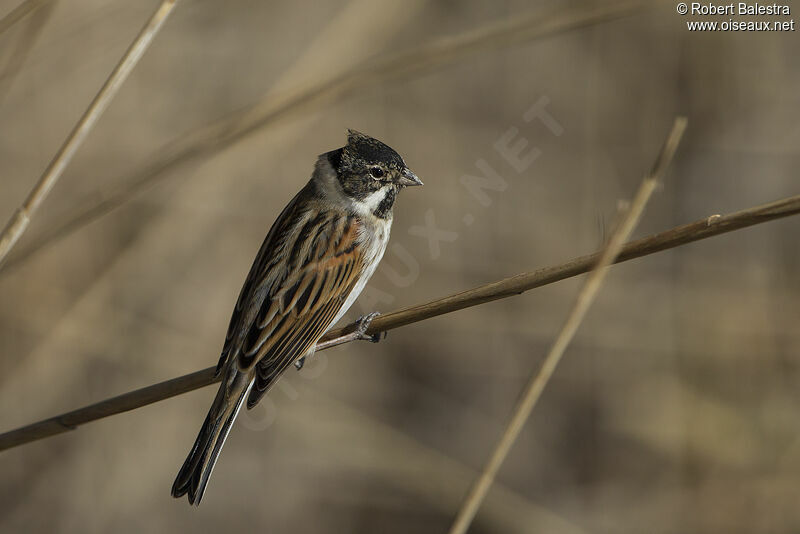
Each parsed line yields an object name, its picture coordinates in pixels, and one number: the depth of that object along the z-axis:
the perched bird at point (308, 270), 6.74
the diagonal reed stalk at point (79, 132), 4.91
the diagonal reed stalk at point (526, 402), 4.84
